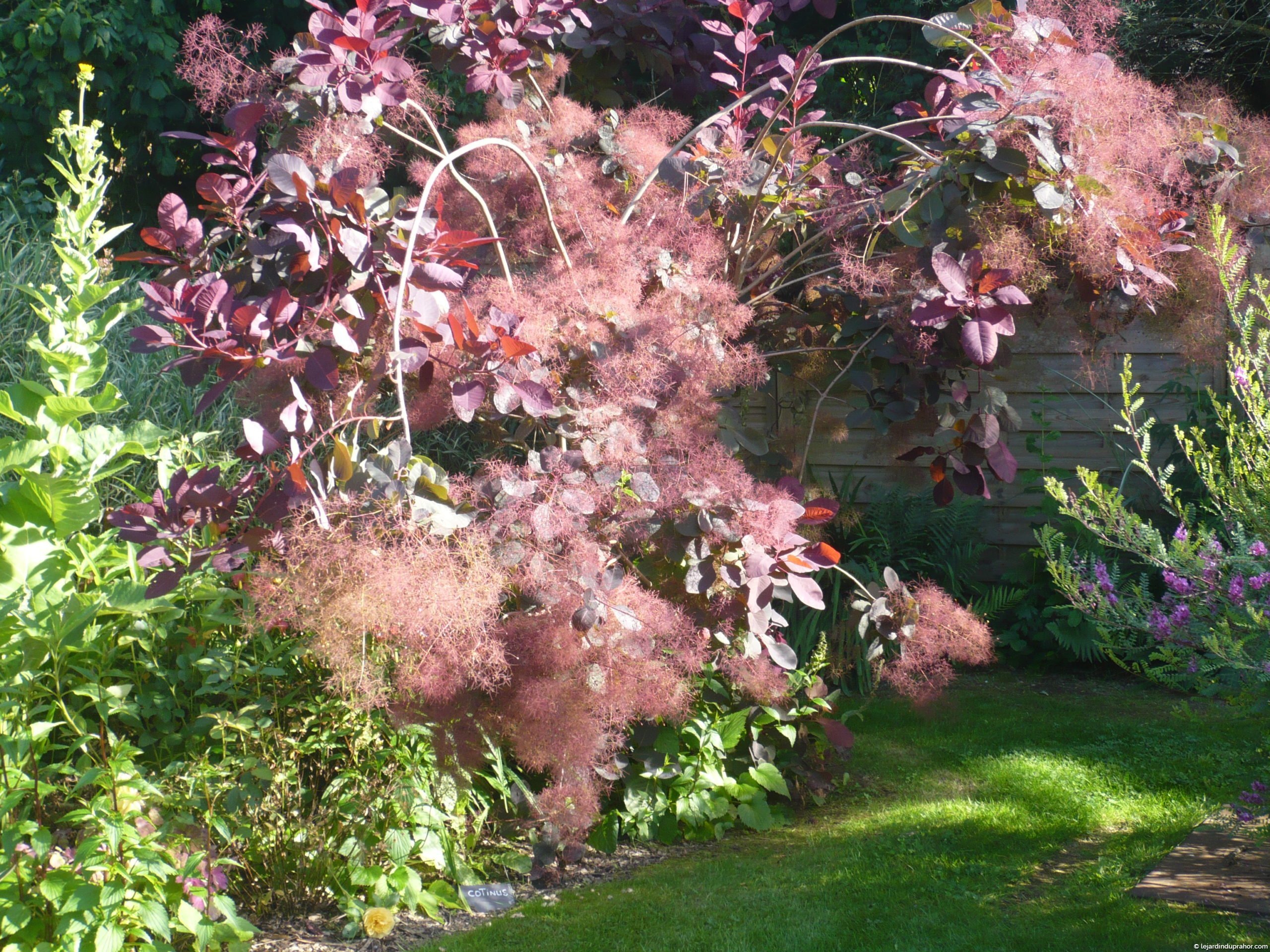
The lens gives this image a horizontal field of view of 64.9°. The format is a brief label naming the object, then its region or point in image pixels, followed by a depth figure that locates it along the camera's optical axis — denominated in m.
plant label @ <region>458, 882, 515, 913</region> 2.63
